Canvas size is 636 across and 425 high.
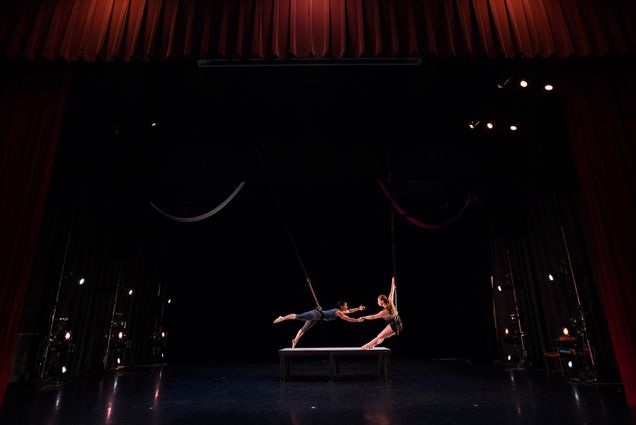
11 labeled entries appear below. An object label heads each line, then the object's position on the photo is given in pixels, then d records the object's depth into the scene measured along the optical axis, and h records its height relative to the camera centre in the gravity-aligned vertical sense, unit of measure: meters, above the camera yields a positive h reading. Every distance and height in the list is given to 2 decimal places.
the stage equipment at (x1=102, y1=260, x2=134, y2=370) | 6.88 +0.21
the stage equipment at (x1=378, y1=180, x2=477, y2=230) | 7.52 +2.56
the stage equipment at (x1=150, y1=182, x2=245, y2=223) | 7.57 +2.32
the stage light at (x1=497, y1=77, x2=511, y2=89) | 5.37 +3.24
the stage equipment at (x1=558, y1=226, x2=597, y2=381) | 5.15 -0.03
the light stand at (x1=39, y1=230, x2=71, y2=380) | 5.35 +0.18
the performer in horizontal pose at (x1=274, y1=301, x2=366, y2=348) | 7.02 +0.46
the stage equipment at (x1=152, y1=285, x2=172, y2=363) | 8.92 +0.20
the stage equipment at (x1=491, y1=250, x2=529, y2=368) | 7.33 +0.34
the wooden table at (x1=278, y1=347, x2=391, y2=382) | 5.75 -0.14
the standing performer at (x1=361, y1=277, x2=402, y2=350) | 6.32 +0.40
